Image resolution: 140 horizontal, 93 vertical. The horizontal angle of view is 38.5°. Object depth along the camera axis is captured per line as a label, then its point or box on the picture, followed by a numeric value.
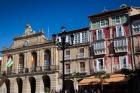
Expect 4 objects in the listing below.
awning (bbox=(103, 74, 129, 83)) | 25.54
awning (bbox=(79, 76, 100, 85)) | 27.13
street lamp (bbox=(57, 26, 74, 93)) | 15.37
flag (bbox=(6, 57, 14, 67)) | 36.24
